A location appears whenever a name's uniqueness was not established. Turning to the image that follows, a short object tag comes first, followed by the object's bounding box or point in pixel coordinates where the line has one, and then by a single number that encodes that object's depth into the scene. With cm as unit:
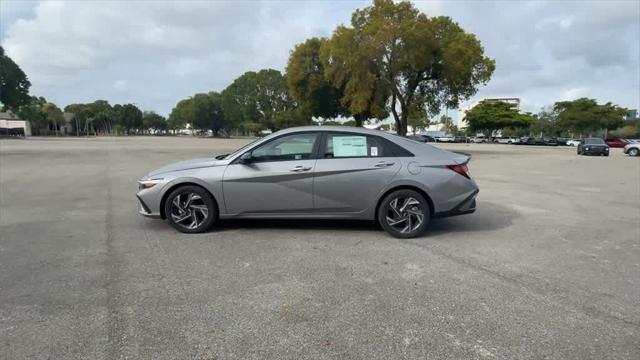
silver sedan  558
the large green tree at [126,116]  11938
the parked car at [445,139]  7794
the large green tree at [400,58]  2639
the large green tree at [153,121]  13855
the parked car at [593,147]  3139
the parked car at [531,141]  6488
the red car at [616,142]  5482
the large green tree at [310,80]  3984
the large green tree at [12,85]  6331
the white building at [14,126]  8168
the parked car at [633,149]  3202
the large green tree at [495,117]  7300
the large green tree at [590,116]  7180
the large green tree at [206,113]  9856
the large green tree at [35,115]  8138
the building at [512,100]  16302
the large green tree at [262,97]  7594
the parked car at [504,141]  7228
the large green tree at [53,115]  9462
